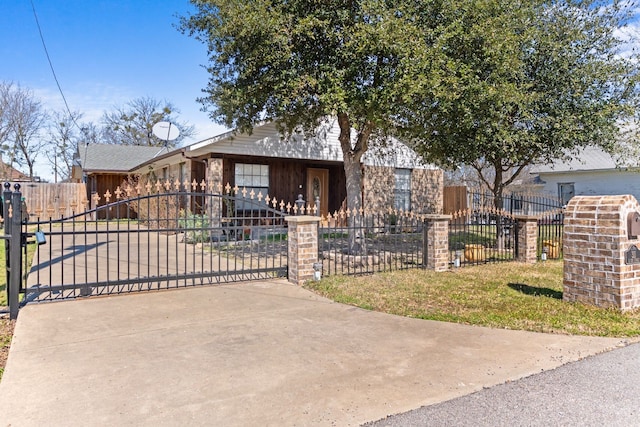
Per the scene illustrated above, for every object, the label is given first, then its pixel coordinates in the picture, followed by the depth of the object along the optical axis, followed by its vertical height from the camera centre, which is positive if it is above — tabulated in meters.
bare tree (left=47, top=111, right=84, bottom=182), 37.53 +6.13
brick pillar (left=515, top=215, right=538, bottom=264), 9.60 -0.62
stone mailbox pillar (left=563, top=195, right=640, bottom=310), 5.36 -0.57
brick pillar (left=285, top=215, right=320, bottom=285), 6.93 -0.55
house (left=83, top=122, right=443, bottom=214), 13.72 +1.61
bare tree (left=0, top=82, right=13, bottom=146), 29.12 +7.67
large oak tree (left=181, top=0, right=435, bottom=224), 7.82 +3.16
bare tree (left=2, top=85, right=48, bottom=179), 30.31 +6.84
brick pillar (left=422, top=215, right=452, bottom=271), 8.23 -0.57
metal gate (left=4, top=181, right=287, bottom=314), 6.11 -1.01
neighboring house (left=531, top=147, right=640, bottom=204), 22.26 +1.80
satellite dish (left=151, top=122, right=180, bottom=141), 17.23 +3.41
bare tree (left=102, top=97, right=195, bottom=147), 39.66 +8.60
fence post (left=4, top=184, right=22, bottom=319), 5.12 -0.46
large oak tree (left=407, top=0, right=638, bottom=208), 8.40 +2.91
